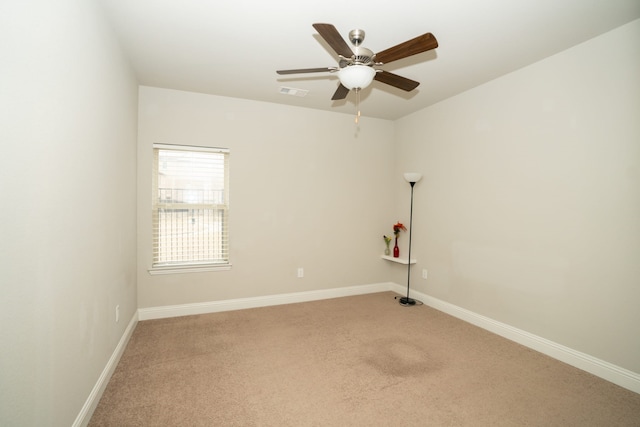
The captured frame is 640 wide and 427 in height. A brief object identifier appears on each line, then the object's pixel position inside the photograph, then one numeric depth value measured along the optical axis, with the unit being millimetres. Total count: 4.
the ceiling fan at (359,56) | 1781
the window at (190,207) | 3576
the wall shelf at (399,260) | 4219
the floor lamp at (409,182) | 4027
